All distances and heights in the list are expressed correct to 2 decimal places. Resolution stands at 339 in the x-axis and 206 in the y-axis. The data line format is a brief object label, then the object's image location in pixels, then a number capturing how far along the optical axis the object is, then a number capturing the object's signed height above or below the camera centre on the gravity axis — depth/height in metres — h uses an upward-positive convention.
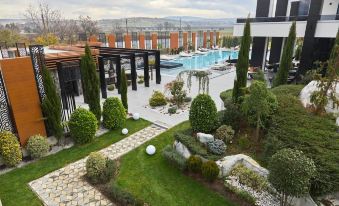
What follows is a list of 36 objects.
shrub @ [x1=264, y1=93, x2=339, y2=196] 6.42 -3.59
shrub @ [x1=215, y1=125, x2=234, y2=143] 9.61 -4.14
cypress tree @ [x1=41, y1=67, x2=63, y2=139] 9.79 -3.14
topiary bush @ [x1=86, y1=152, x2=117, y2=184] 8.18 -4.80
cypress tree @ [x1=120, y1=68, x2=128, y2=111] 13.52 -3.09
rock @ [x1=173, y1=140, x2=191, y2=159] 9.14 -4.63
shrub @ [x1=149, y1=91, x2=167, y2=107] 15.87 -4.52
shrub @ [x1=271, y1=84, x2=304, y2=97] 12.38 -3.10
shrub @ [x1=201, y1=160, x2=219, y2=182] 7.70 -4.51
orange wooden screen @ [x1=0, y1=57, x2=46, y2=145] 8.92 -2.45
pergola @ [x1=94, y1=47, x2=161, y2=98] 16.92 -1.90
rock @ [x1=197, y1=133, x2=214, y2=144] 9.46 -4.22
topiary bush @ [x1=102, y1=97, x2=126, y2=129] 11.91 -4.08
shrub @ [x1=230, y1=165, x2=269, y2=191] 7.27 -4.65
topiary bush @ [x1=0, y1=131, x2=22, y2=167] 8.77 -4.31
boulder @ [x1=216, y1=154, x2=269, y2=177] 7.74 -4.45
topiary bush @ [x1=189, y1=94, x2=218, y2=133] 10.12 -3.45
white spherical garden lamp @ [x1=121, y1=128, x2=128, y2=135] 11.86 -4.92
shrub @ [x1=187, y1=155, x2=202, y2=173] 8.21 -4.56
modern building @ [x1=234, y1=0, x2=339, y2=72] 15.38 +0.41
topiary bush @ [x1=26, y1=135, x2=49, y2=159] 9.49 -4.57
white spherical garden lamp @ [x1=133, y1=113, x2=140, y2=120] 13.57 -4.76
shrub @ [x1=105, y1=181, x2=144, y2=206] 7.05 -5.02
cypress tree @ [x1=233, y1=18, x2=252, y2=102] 12.02 -1.59
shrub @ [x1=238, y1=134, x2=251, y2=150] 9.34 -4.39
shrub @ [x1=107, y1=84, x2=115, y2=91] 19.91 -4.59
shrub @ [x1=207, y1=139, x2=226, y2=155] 8.97 -4.37
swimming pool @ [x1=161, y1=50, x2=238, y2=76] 29.29 -4.38
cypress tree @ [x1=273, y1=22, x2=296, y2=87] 14.88 -1.67
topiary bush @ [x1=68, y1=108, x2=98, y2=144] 10.48 -4.11
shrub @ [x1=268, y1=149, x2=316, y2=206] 5.58 -3.39
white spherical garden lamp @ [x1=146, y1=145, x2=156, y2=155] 9.88 -4.91
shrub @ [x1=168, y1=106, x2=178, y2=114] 14.63 -4.78
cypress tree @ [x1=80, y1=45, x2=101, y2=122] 11.32 -2.34
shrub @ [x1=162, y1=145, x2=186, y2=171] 8.64 -4.73
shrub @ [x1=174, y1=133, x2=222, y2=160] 8.76 -4.40
